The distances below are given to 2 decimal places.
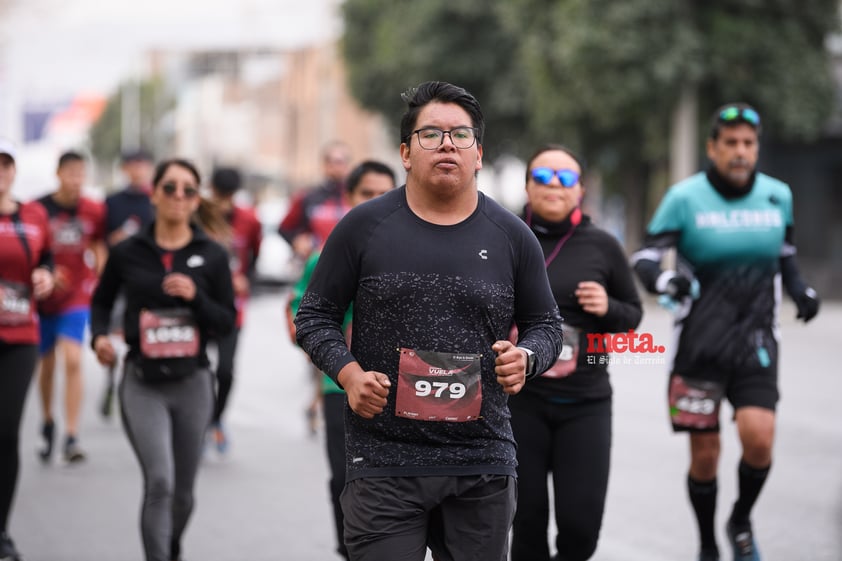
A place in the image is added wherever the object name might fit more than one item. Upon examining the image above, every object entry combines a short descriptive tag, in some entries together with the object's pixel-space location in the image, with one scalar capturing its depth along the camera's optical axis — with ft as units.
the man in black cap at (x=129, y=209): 66.87
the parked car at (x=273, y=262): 190.15
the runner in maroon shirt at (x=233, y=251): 57.59
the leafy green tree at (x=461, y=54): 236.91
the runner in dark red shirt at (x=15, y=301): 40.11
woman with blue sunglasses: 32.21
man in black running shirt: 23.97
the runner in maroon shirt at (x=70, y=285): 59.88
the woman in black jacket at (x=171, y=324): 37.28
